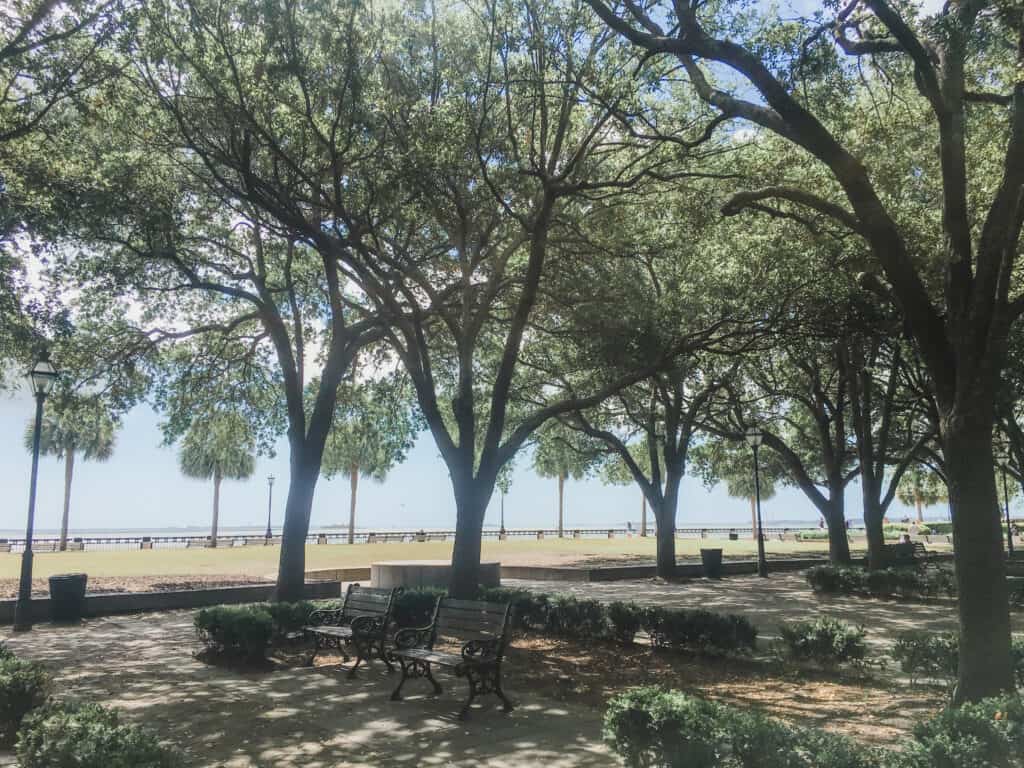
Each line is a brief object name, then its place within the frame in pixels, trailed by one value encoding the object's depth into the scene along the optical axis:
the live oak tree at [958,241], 6.40
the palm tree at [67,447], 53.84
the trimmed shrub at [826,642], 9.31
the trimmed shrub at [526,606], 12.61
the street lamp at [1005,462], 28.74
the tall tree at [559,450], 27.95
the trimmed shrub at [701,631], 10.09
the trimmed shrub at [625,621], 11.20
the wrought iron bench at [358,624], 9.38
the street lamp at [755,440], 23.08
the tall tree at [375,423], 19.67
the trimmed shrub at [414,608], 12.30
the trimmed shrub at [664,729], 4.61
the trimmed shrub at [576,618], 11.79
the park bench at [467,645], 7.54
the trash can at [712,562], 25.06
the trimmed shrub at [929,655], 8.38
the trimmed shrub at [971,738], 4.21
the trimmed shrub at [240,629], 9.95
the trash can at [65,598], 14.85
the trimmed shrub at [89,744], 4.30
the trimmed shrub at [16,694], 6.24
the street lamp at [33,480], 13.76
